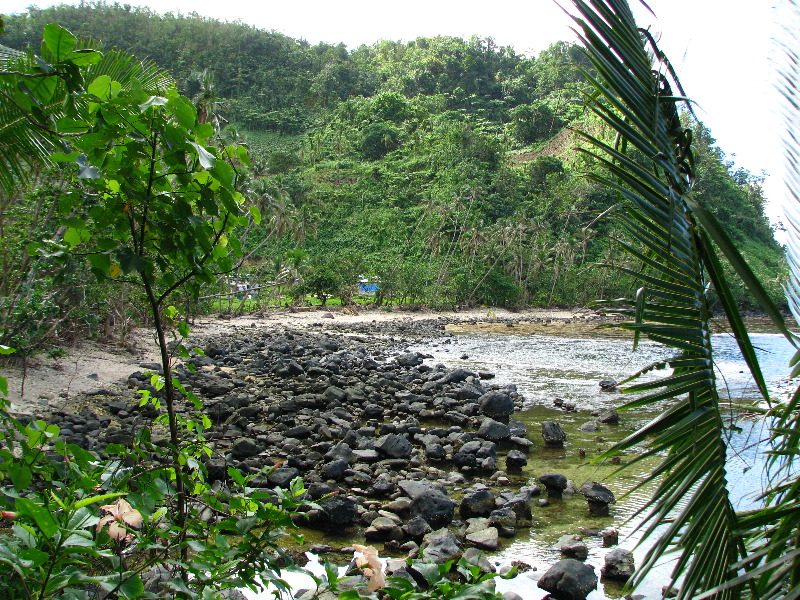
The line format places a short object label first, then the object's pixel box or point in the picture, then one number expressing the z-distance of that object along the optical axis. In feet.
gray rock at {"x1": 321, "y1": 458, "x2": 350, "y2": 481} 19.35
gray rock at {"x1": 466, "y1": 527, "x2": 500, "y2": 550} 14.99
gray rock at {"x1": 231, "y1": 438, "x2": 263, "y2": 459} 20.72
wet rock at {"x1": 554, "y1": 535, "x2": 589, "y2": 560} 14.60
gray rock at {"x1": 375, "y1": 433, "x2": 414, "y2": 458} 21.90
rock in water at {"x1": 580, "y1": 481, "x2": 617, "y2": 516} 17.94
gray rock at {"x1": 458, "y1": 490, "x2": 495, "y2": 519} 17.08
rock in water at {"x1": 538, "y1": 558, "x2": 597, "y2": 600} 12.64
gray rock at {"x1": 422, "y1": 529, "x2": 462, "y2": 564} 13.53
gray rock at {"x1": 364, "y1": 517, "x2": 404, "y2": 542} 15.52
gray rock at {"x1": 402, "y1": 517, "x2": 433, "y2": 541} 15.38
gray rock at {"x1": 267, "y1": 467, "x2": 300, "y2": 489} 17.81
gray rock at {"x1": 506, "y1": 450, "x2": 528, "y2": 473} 21.86
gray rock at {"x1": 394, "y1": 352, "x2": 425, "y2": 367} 45.09
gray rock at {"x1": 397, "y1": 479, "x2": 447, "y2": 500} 17.44
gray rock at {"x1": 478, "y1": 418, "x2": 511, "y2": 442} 25.07
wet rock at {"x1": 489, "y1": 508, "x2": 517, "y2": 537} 16.14
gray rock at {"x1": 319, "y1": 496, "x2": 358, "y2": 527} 16.07
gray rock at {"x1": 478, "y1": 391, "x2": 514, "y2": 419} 29.89
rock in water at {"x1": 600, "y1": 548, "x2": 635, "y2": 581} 13.42
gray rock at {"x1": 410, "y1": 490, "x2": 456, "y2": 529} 16.51
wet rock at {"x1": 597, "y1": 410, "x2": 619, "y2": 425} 29.86
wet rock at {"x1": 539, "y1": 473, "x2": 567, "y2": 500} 19.26
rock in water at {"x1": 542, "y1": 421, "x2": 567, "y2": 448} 25.44
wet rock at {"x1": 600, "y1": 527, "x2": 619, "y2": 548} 15.37
